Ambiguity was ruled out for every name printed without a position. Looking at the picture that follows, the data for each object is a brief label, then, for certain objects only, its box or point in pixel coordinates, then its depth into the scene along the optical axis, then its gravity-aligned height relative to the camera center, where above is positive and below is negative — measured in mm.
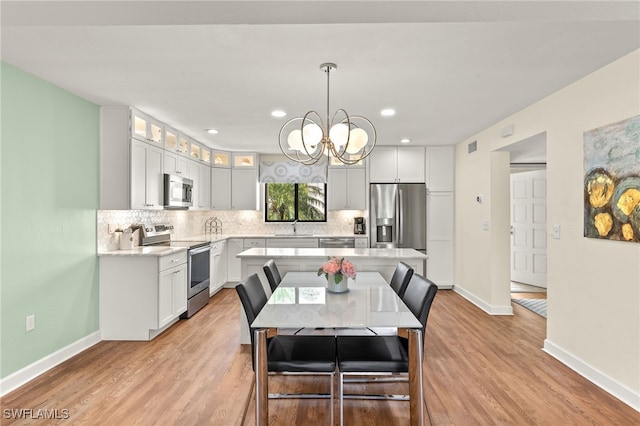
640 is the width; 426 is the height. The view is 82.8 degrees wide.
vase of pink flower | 2578 -430
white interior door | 6184 -253
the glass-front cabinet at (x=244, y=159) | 6645 +1001
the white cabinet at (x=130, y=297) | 3756 -859
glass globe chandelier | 2648 +566
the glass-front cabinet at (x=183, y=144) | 5078 +1006
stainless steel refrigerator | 6004 -44
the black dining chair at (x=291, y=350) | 2109 -855
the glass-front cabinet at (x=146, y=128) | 3909 +988
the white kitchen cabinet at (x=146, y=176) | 3896 +432
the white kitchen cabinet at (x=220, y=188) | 6520 +455
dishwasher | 6152 -485
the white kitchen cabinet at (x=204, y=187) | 5938 +447
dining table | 1961 -589
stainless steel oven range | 4539 -627
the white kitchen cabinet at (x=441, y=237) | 6125 -400
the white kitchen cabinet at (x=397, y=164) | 6137 +834
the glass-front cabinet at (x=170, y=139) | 4680 +995
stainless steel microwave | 4586 +291
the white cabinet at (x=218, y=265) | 5594 -836
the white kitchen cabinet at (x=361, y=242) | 6107 -482
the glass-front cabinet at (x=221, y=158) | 6504 +1000
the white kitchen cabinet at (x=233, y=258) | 6250 -765
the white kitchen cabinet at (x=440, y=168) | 6133 +767
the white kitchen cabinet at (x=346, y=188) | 6330 +448
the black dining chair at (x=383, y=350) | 2098 -853
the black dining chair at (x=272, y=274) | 3021 -519
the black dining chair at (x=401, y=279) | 2871 -537
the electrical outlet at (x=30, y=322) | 2872 -864
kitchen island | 3762 -503
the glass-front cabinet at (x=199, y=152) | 5613 +1000
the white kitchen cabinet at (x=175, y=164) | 4719 +684
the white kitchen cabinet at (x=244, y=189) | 6582 +449
